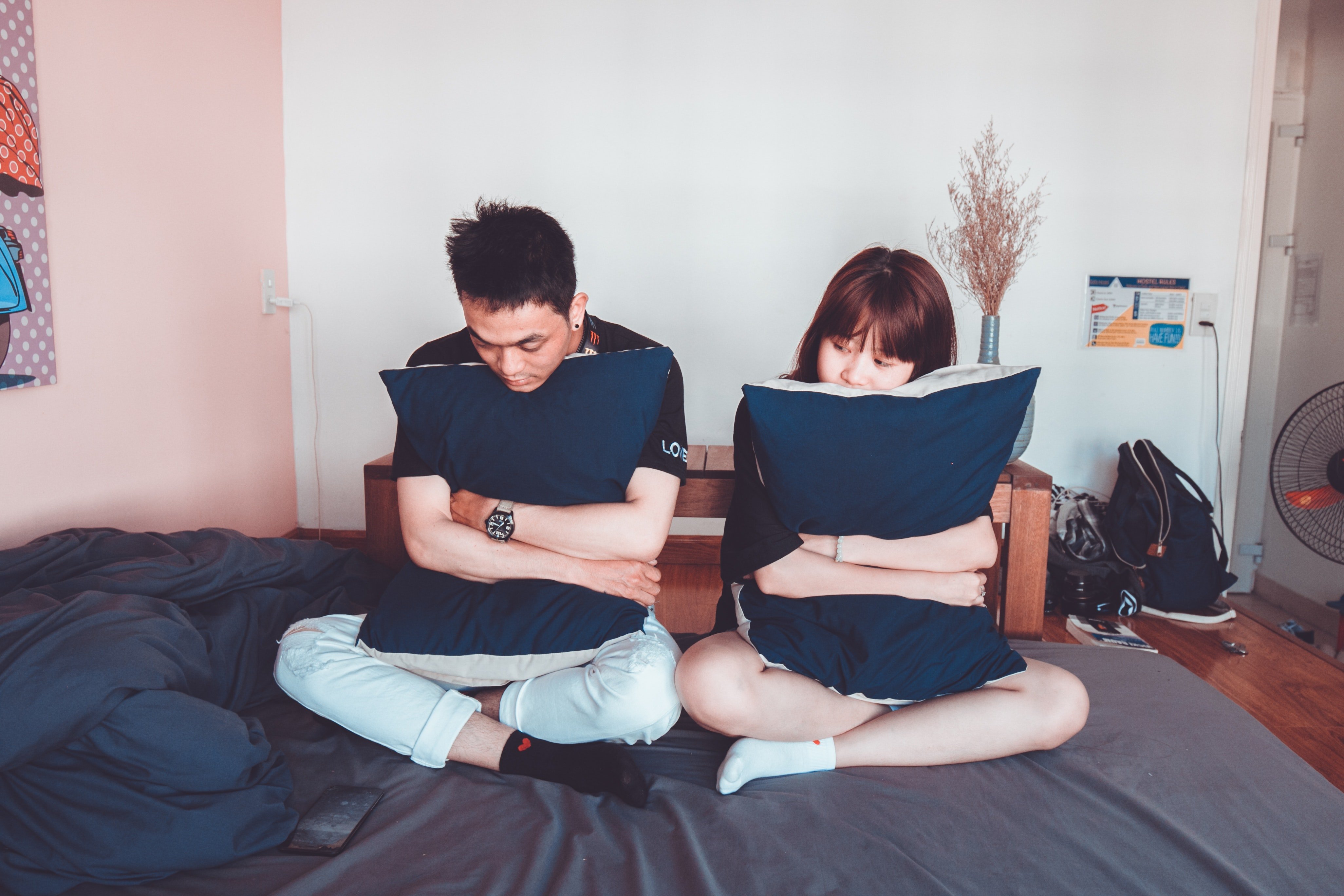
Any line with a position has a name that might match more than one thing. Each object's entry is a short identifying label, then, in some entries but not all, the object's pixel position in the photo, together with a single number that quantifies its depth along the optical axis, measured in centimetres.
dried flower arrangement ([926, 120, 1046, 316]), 255
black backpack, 281
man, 136
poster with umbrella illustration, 177
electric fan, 226
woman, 136
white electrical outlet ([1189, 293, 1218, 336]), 304
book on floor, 243
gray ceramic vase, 248
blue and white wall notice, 304
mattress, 110
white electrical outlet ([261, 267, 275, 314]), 290
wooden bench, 188
